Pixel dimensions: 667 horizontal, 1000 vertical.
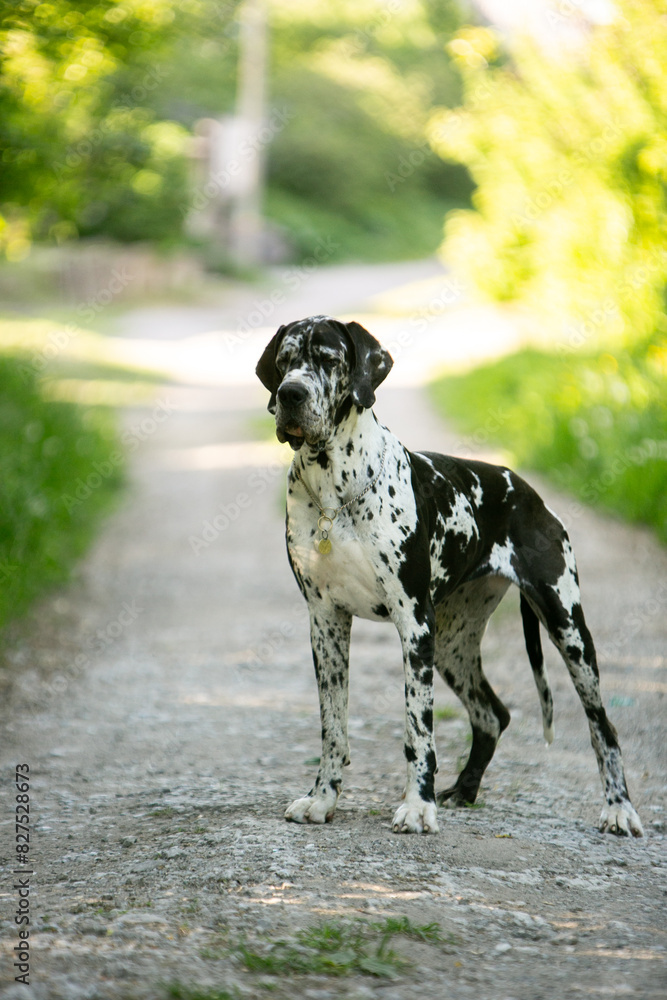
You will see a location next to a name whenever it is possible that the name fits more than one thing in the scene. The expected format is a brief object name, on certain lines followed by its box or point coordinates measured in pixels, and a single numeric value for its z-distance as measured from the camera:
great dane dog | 7.90
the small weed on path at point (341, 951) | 6.09
